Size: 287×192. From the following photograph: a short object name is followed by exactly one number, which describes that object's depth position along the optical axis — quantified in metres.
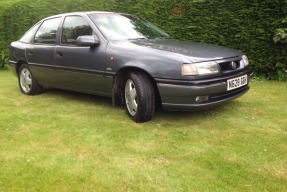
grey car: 4.09
